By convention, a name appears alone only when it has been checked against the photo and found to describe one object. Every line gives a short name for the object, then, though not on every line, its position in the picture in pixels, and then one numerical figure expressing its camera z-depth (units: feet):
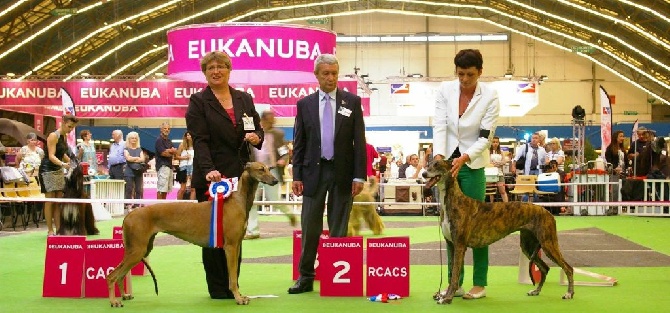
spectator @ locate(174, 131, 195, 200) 44.27
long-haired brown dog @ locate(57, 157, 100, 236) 31.55
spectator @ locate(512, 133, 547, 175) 52.95
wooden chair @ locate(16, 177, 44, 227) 42.55
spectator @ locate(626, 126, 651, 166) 51.13
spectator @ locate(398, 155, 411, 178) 61.57
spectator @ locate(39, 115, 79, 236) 32.76
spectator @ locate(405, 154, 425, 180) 59.67
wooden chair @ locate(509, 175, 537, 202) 50.90
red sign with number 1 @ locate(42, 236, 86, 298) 18.24
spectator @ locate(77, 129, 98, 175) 45.52
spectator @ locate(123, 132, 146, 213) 47.01
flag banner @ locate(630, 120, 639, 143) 54.34
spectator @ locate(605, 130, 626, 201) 53.42
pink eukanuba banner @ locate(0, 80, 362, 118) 64.03
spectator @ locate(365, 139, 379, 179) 36.68
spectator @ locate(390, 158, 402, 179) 66.30
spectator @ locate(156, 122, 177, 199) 45.52
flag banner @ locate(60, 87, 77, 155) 49.57
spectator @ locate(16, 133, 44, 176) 45.55
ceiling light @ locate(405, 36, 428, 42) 124.06
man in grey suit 18.69
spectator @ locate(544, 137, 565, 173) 53.67
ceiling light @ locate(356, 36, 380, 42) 123.86
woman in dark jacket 17.94
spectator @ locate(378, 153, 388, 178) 63.43
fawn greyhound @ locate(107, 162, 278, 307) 16.67
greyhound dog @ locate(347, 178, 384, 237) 33.42
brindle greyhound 16.96
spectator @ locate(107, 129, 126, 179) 49.32
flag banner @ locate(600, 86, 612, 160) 55.57
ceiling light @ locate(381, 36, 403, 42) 124.26
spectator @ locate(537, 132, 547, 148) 54.11
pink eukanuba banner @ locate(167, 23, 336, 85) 31.14
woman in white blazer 17.72
